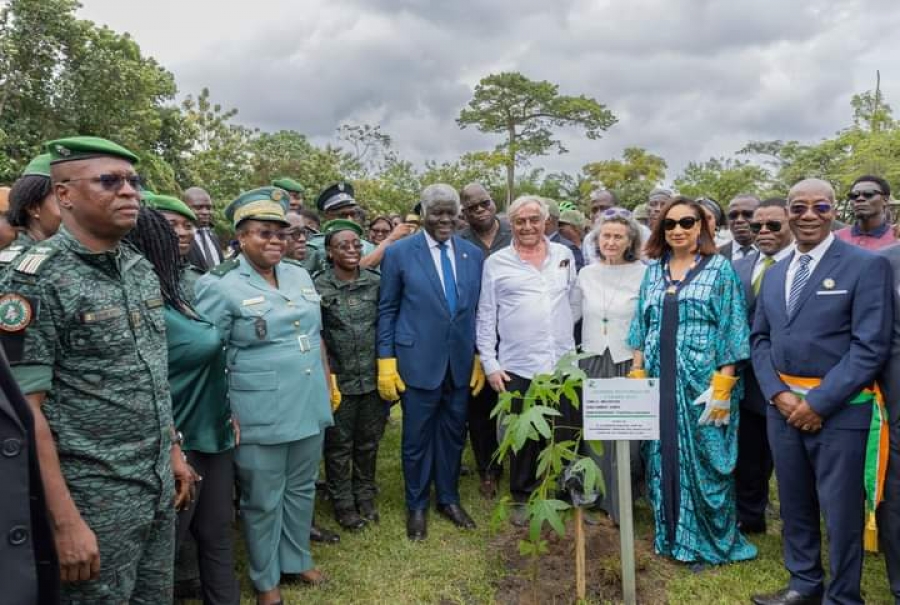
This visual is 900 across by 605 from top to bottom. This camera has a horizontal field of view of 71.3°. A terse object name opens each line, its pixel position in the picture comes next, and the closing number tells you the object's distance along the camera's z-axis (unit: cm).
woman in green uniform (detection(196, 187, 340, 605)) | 320
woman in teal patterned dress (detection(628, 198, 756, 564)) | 378
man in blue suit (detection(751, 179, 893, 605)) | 309
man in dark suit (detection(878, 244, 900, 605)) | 312
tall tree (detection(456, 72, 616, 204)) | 3456
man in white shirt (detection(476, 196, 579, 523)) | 436
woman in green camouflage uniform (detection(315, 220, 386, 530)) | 436
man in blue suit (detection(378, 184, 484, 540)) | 427
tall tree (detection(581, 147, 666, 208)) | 3375
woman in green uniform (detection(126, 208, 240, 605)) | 262
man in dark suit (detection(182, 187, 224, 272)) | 568
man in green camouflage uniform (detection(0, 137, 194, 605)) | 186
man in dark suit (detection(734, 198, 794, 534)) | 415
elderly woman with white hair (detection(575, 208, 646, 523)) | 432
